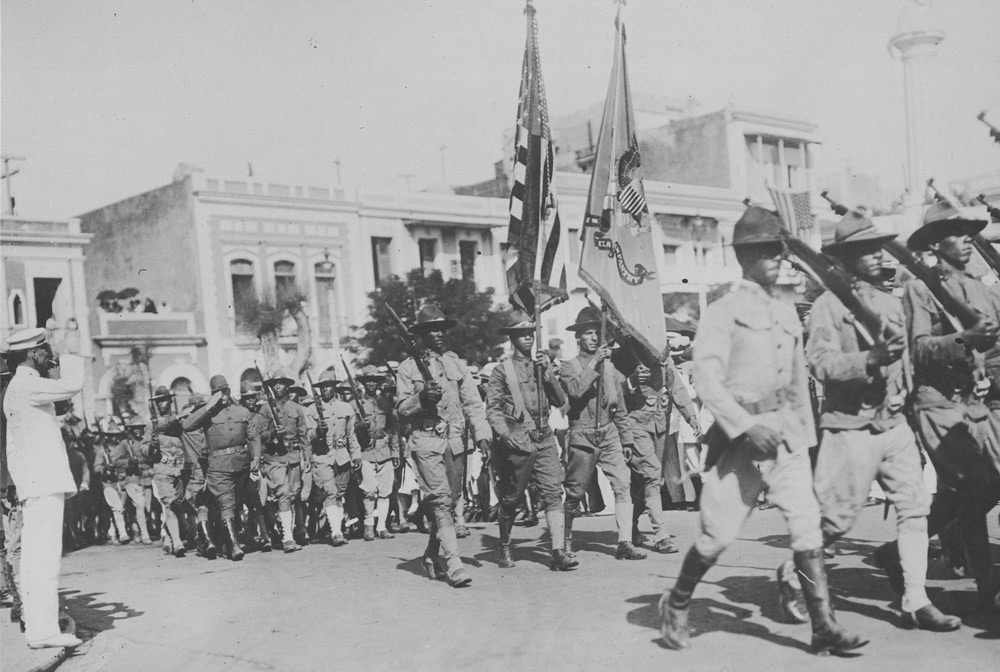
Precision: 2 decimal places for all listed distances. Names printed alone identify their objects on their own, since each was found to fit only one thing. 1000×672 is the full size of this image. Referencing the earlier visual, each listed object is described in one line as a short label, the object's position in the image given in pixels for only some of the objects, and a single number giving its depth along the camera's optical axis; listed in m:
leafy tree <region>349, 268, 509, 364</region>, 33.62
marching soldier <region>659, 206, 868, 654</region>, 5.49
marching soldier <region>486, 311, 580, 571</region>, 9.01
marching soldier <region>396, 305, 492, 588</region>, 8.66
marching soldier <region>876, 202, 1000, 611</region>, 6.12
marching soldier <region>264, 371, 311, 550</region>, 12.58
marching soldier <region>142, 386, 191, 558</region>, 12.98
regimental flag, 9.48
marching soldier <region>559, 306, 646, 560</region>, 9.15
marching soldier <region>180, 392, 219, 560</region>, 12.34
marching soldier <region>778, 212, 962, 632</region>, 5.63
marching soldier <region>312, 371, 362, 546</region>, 12.59
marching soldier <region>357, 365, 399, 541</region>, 12.95
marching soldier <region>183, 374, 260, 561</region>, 11.86
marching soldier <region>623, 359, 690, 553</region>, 9.47
